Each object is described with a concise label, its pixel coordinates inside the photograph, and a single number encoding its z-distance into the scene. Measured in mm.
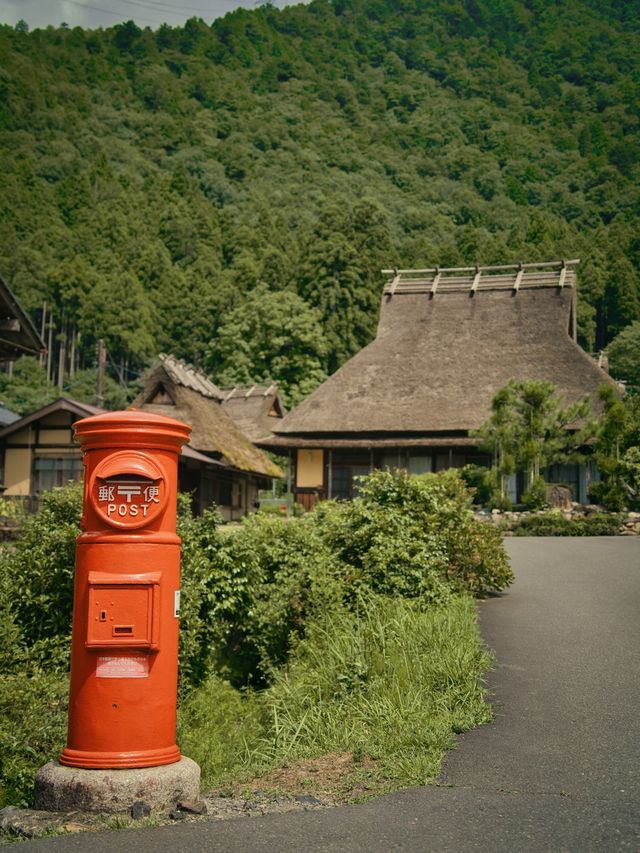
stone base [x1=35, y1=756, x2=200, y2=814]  5715
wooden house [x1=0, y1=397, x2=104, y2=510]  32812
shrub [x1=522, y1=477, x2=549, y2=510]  27469
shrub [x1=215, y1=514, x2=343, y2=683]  11016
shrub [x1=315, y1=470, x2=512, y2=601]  11414
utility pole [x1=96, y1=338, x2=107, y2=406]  33397
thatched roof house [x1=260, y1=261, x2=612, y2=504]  34031
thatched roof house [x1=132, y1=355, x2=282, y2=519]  33250
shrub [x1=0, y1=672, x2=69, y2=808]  7586
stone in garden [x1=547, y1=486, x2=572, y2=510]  28328
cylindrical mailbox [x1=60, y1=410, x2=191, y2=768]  5910
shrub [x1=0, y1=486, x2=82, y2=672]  10133
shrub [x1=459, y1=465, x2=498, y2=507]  28547
